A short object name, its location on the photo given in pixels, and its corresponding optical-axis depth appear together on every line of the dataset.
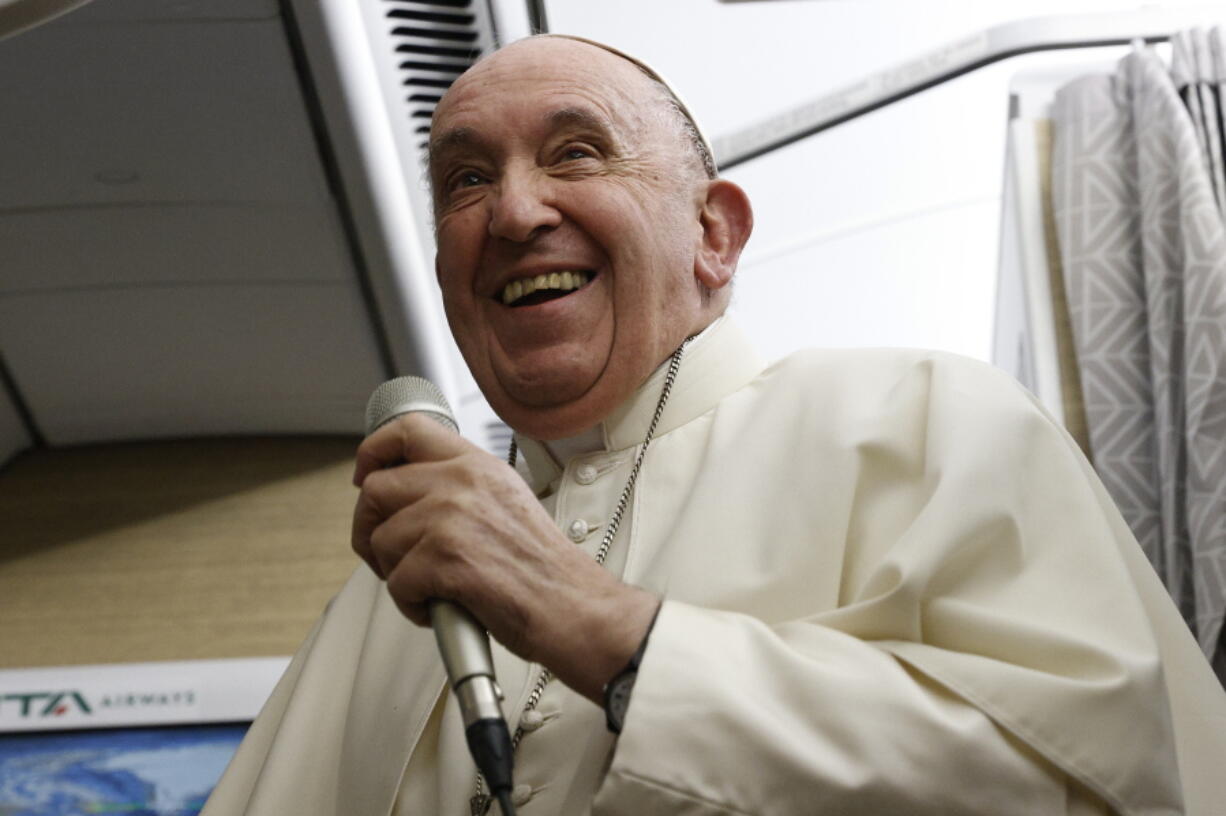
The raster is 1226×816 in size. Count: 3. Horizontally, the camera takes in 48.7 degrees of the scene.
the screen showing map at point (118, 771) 2.31
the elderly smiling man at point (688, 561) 0.84
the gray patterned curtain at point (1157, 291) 1.69
